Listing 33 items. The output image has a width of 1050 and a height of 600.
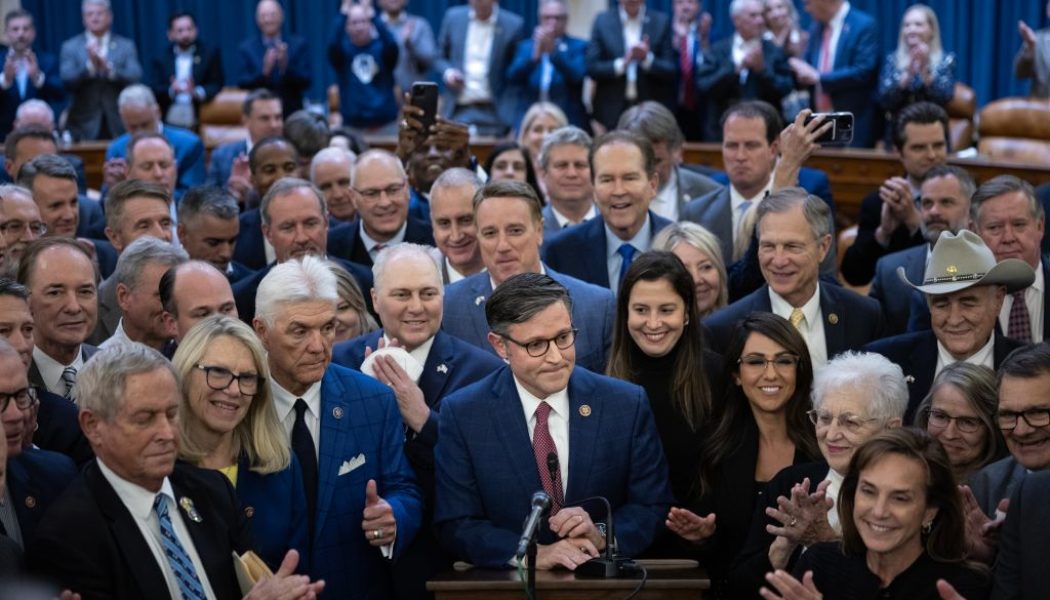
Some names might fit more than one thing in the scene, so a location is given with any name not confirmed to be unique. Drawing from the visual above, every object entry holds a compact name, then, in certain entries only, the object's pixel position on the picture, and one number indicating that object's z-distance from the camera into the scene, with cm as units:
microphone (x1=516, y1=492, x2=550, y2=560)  370
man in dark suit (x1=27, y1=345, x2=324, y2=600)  372
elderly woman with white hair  438
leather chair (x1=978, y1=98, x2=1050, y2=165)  988
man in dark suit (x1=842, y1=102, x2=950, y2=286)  674
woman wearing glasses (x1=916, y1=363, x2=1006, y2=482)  460
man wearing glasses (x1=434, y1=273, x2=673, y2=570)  441
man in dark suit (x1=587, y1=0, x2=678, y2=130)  1072
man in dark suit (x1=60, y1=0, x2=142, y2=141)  1222
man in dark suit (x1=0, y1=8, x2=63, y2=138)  1170
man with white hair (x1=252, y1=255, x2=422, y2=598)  447
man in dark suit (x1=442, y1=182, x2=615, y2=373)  538
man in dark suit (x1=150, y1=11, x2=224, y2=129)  1234
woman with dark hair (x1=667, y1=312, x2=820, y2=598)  472
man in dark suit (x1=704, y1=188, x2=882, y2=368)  549
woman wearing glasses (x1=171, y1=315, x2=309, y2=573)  427
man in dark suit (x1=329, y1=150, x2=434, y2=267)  665
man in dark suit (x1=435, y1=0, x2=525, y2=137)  1176
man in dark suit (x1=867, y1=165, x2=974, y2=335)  600
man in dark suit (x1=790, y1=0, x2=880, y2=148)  1017
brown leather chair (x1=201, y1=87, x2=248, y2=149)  1197
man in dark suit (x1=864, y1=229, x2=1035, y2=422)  522
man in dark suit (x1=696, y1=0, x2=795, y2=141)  997
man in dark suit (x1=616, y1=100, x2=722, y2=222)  739
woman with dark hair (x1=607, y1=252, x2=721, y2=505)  491
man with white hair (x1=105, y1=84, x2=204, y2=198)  953
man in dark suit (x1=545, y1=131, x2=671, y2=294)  616
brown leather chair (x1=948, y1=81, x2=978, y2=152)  1030
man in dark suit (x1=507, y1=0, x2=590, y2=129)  1127
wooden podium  399
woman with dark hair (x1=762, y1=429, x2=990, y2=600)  393
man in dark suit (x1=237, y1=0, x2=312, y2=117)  1233
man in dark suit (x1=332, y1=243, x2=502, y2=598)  479
